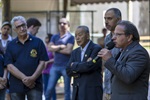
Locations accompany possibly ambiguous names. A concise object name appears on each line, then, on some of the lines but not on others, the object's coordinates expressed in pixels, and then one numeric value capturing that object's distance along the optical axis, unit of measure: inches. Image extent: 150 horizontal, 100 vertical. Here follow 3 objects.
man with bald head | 332.2
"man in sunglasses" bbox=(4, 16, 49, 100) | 237.1
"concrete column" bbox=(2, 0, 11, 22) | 457.7
